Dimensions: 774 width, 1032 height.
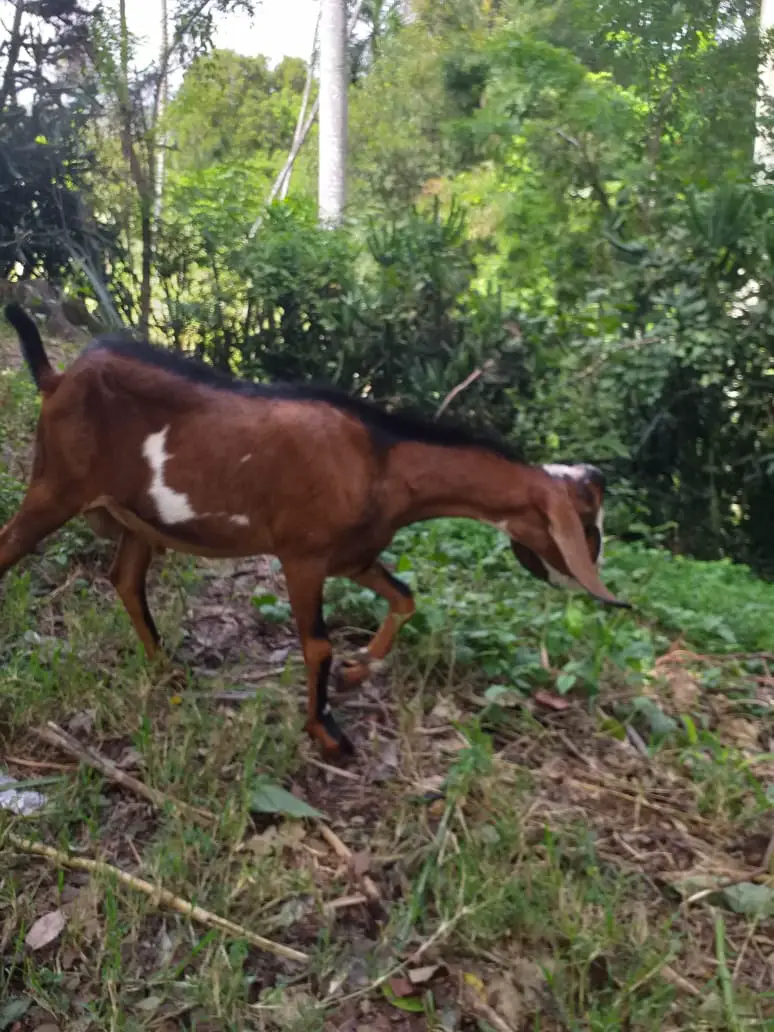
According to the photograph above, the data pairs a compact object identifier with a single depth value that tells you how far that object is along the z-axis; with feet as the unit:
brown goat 8.21
